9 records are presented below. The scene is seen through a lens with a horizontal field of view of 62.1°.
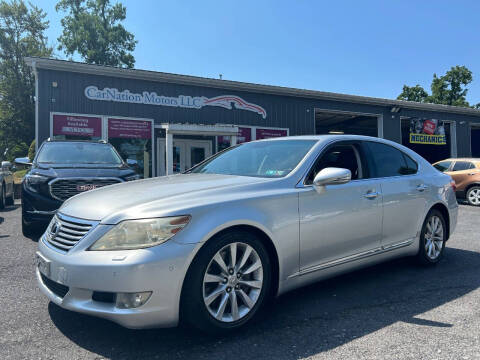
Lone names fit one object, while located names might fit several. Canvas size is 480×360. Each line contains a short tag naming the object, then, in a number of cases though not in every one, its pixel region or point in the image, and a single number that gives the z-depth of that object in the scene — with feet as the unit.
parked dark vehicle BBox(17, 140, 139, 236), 19.11
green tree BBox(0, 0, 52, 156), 126.00
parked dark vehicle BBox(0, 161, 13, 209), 33.44
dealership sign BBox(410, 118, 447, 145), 68.85
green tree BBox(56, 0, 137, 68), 127.65
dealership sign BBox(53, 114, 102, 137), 40.91
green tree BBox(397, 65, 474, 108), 165.17
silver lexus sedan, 8.28
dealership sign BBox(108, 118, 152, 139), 43.60
